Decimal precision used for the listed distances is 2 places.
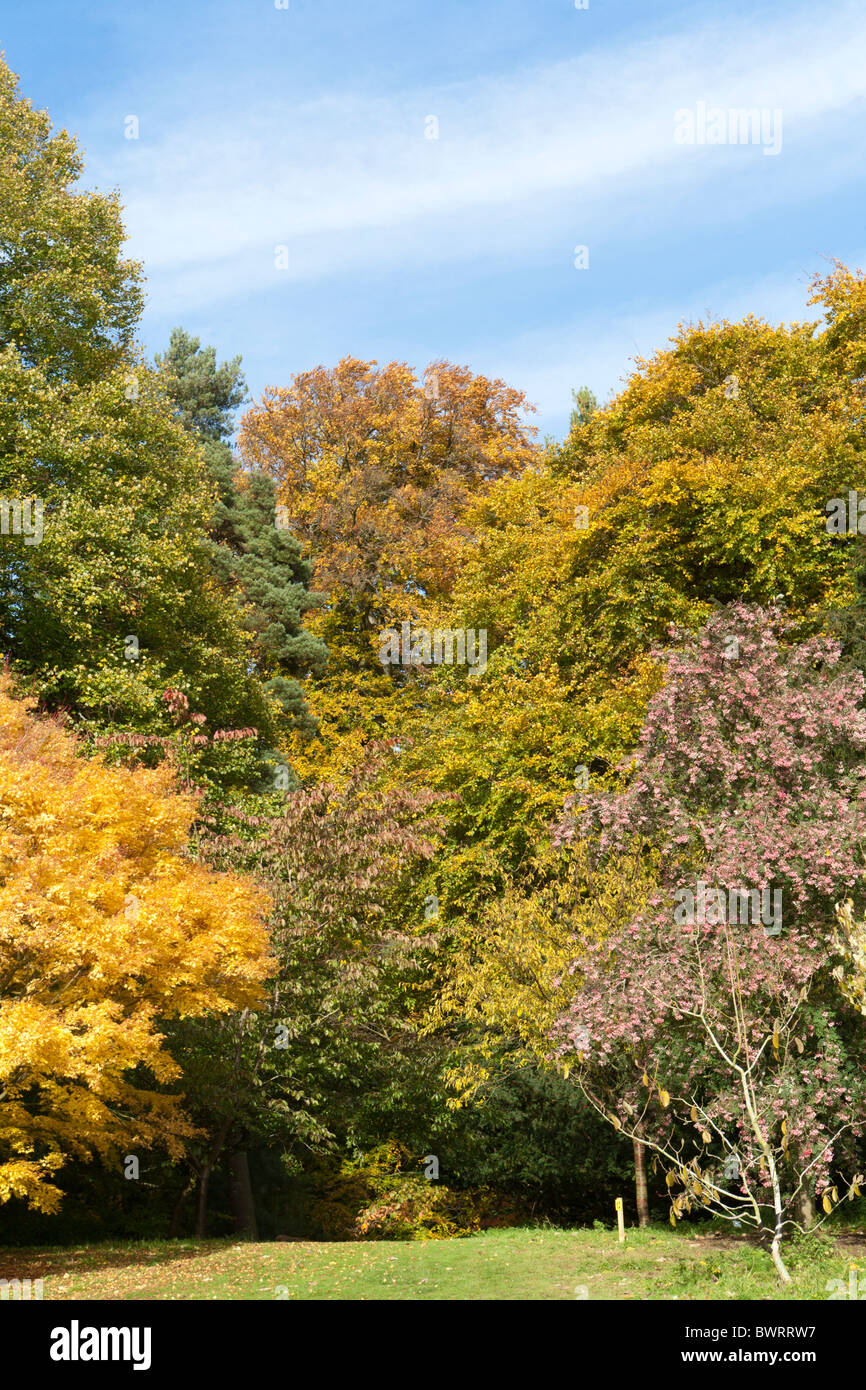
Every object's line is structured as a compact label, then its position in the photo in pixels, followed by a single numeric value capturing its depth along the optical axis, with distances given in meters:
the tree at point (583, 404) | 44.28
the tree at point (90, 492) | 19.83
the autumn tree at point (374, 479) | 32.56
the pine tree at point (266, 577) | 29.50
